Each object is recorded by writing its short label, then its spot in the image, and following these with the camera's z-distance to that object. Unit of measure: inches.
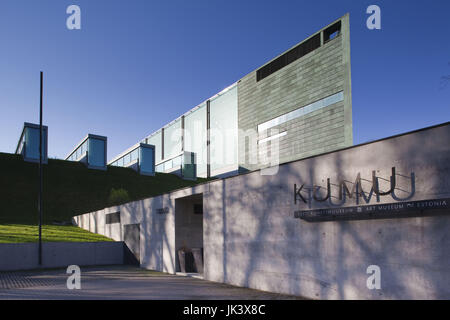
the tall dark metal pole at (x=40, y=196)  764.0
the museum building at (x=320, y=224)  300.5
